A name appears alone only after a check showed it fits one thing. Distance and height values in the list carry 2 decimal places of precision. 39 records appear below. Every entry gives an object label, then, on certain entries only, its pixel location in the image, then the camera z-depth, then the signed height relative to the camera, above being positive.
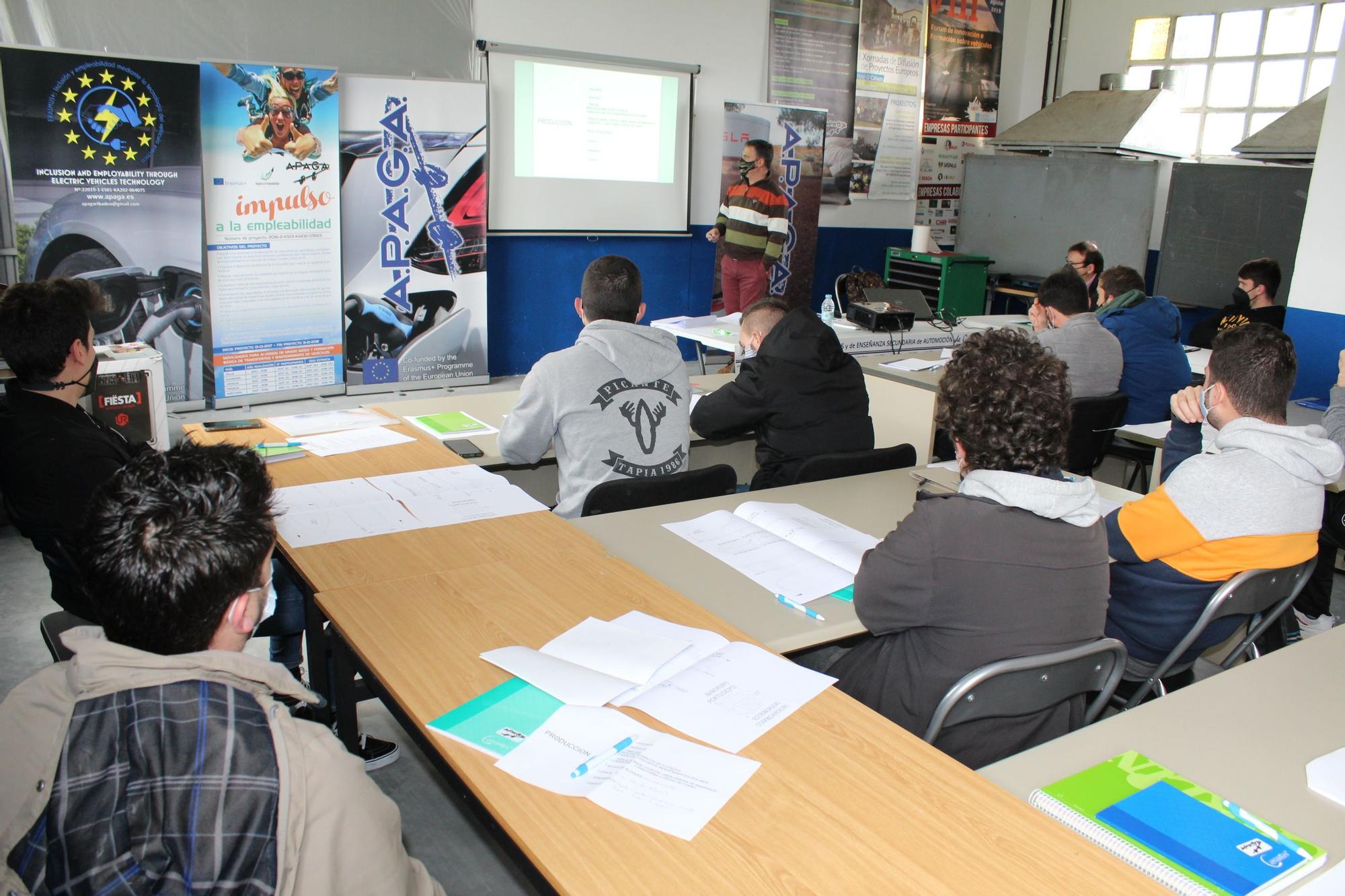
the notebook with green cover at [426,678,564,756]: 1.38 -0.72
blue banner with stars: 4.65 +0.06
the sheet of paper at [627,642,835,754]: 1.43 -0.71
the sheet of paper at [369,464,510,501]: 2.44 -0.67
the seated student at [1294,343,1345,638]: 3.25 -1.10
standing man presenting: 7.09 +0.02
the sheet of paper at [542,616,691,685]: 1.56 -0.70
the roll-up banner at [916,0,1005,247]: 8.43 +1.23
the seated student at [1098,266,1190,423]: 4.13 -0.45
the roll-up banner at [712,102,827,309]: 7.22 +0.47
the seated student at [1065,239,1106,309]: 5.84 -0.08
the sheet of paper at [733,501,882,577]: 2.16 -0.69
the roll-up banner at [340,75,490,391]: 5.70 -0.08
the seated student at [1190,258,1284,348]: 5.18 -0.20
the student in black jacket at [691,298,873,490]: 3.05 -0.53
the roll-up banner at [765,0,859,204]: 7.48 +1.29
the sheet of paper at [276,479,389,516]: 2.29 -0.68
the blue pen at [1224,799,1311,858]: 1.25 -0.74
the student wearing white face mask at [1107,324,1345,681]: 2.08 -0.56
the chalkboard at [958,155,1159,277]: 7.34 +0.28
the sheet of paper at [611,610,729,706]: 1.58 -0.70
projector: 4.93 -0.40
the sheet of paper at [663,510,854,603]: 2.00 -0.70
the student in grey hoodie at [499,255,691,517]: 2.69 -0.49
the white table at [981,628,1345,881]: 1.39 -0.76
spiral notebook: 1.19 -0.74
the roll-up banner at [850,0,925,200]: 8.02 +1.13
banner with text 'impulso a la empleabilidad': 5.22 -0.10
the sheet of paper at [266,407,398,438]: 2.93 -0.64
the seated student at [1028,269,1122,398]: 3.96 -0.41
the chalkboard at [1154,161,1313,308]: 6.43 +0.18
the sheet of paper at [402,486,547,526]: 2.28 -0.68
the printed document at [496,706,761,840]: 1.25 -0.72
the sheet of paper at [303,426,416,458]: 2.76 -0.65
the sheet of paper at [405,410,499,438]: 3.03 -0.65
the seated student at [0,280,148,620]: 2.07 -0.50
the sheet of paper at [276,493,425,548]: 2.12 -0.69
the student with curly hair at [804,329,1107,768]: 1.63 -0.54
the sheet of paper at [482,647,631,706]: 1.48 -0.70
